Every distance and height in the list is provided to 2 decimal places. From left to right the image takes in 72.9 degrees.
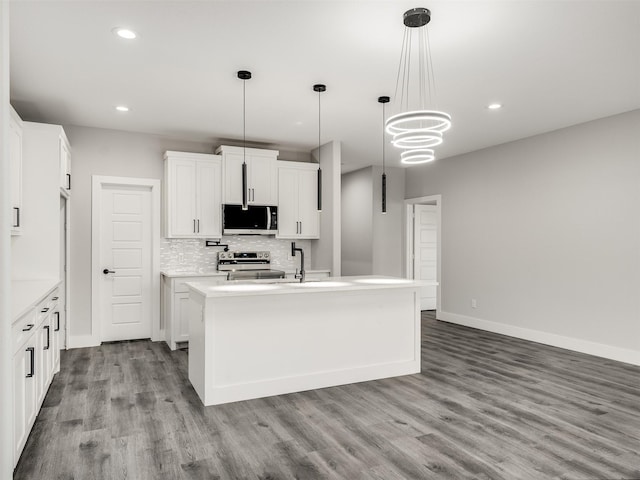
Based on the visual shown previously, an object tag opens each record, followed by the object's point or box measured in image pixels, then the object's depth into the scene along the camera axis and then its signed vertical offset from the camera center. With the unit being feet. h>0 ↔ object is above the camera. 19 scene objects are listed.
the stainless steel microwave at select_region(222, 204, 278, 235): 18.86 +1.00
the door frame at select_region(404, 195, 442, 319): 25.48 +1.00
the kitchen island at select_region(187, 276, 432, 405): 11.37 -2.67
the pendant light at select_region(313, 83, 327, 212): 13.03 +4.69
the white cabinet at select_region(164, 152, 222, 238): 18.16 +2.01
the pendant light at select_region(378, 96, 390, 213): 13.20 +1.95
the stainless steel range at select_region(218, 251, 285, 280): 18.65 -0.94
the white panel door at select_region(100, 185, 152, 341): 18.07 -0.85
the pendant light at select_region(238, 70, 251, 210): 12.03 +4.70
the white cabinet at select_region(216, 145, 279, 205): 18.98 +3.03
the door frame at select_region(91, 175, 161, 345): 17.61 -0.03
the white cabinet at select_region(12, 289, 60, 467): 8.09 -2.71
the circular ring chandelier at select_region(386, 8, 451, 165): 9.12 +4.64
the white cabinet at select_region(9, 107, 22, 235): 12.34 +2.05
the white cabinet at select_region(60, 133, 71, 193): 14.65 +2.83
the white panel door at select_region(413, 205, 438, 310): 26.30 -0.34
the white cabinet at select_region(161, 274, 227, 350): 16.88 -2.62
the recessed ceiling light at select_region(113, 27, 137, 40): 9.66 +4.75
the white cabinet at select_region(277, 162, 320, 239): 20.13 +1.97
